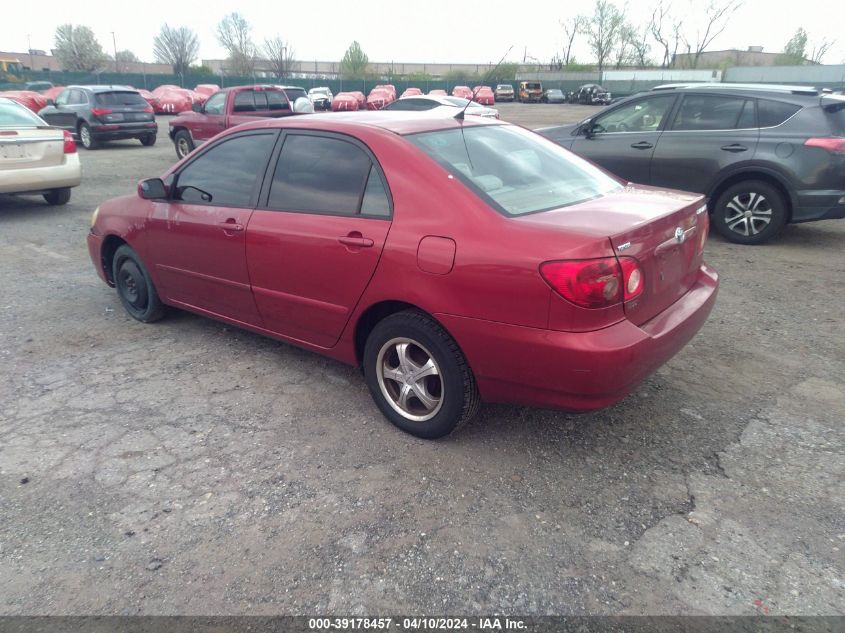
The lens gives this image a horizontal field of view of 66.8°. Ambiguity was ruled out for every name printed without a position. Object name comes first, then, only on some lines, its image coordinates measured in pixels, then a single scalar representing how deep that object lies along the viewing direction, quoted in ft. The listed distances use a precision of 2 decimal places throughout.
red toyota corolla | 9.05
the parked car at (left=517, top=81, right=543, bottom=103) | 173.78
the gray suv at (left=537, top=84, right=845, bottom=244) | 21.57
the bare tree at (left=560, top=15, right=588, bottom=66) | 247.29
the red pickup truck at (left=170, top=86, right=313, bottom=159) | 45.55
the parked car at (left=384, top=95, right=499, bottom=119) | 54.13
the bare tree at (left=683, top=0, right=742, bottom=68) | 232.32
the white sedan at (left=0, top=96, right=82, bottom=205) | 27.48
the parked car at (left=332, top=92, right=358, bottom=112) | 115.34
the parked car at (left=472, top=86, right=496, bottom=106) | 137.83
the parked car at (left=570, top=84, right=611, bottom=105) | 156.04
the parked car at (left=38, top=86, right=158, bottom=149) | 54.75
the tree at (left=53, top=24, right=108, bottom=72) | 230.48
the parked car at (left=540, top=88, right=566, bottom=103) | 173.06
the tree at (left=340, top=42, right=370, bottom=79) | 247.09
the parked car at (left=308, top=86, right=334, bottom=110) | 121.19
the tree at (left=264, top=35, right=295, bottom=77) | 255.09
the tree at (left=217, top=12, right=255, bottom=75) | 259.19
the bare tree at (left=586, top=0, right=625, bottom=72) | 241.55
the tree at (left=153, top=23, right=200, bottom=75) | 259.39
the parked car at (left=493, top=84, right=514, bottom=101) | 177.88
